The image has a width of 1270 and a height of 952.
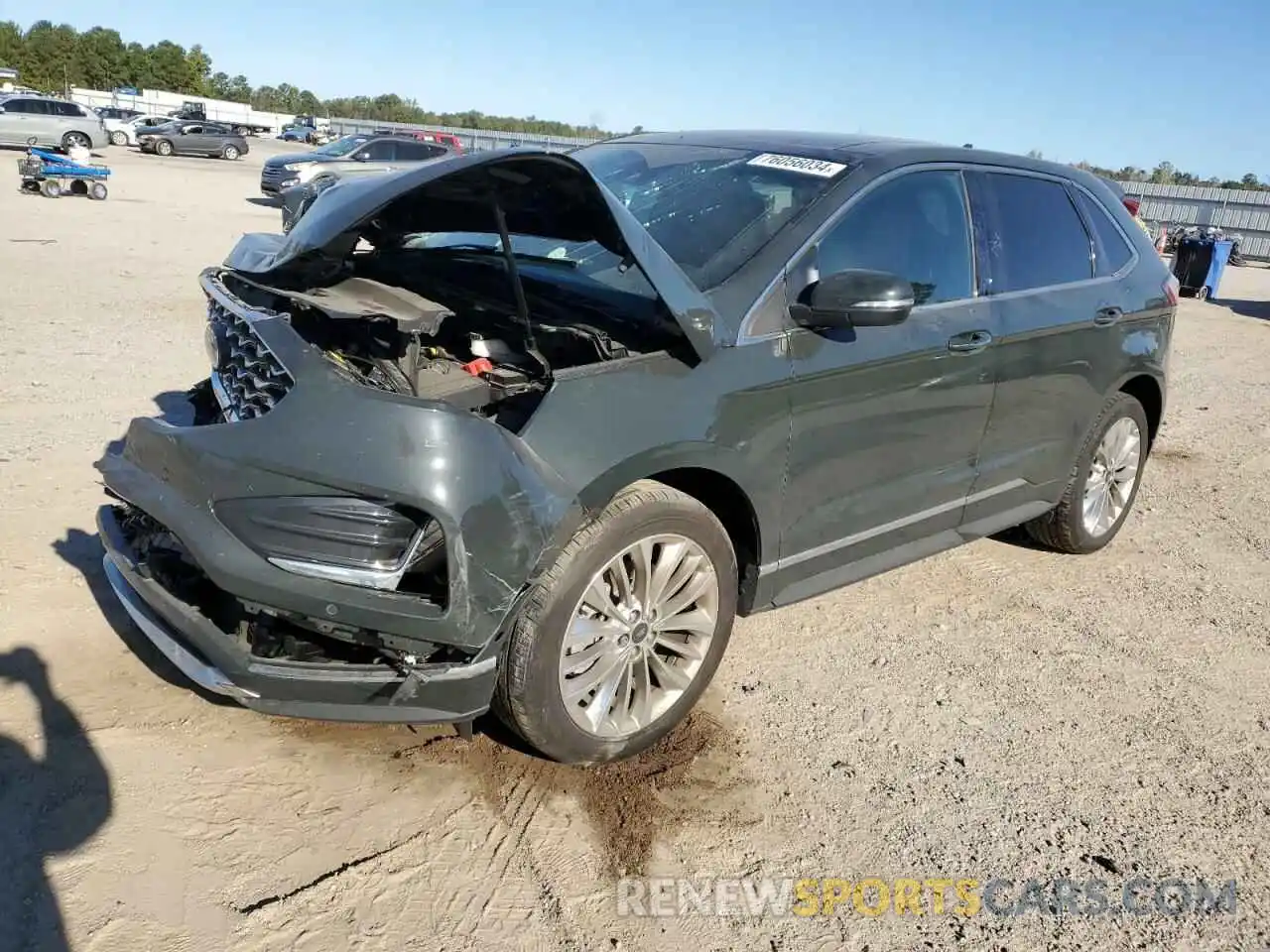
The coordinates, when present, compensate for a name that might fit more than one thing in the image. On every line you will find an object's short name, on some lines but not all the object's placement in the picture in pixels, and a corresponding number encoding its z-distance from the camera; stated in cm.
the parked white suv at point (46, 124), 3088
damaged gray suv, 250
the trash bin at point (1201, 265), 1997
